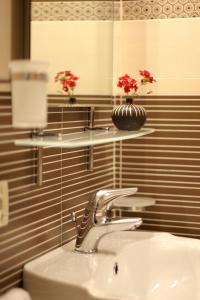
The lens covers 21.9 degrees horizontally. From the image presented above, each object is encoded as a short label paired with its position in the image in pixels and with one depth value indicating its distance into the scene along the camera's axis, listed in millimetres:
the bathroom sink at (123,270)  1261
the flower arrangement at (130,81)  1776
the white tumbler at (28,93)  1078
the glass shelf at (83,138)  1188
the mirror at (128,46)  1741
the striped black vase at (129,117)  1670
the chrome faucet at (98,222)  1502
